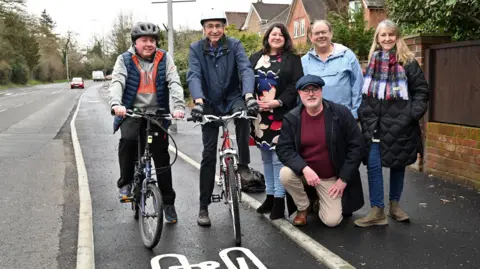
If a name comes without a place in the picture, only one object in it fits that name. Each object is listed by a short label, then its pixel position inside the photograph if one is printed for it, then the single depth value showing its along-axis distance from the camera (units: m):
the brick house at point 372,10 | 37.34
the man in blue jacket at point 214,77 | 5.10
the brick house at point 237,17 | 84.03
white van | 93.44
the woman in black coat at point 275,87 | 5.41
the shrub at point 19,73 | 70.19
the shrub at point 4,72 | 63.75
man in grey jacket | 5.02
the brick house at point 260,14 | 65.82
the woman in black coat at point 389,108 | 5.02
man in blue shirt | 5.28
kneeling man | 4.97
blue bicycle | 4.58
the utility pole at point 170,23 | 15.33
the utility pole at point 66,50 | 101.50
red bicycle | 4.68
